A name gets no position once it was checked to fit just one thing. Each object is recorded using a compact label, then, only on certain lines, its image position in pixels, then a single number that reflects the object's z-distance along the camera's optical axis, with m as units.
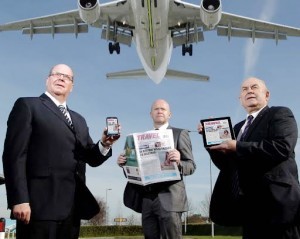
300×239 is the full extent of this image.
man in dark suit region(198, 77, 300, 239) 2.05
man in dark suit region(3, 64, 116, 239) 2.11
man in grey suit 2.87
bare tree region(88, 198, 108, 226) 40.50
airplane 11.26
